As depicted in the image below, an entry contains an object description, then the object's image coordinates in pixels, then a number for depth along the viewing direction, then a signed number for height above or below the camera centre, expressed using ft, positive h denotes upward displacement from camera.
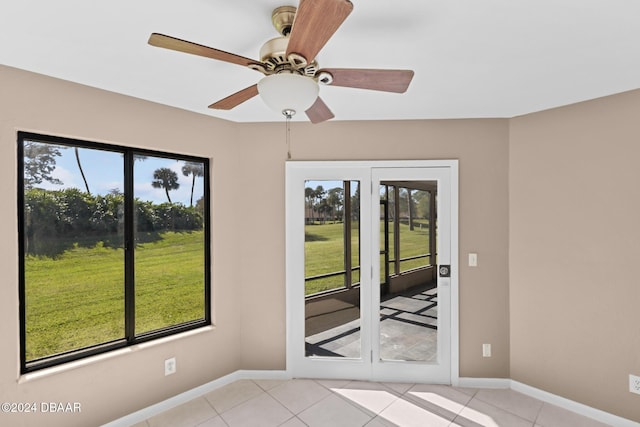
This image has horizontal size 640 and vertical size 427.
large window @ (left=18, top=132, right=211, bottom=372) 6.91 -0.82
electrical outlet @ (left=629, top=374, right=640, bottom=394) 7.43 -3.94
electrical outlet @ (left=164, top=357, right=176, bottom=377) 8.48 -4.01
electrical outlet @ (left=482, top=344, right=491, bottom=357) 9.42 -3.99
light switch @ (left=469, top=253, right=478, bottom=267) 9.45 -1.40
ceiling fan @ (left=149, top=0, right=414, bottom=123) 3.42 +1.99
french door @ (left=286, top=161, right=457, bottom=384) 9.62 -1.75
